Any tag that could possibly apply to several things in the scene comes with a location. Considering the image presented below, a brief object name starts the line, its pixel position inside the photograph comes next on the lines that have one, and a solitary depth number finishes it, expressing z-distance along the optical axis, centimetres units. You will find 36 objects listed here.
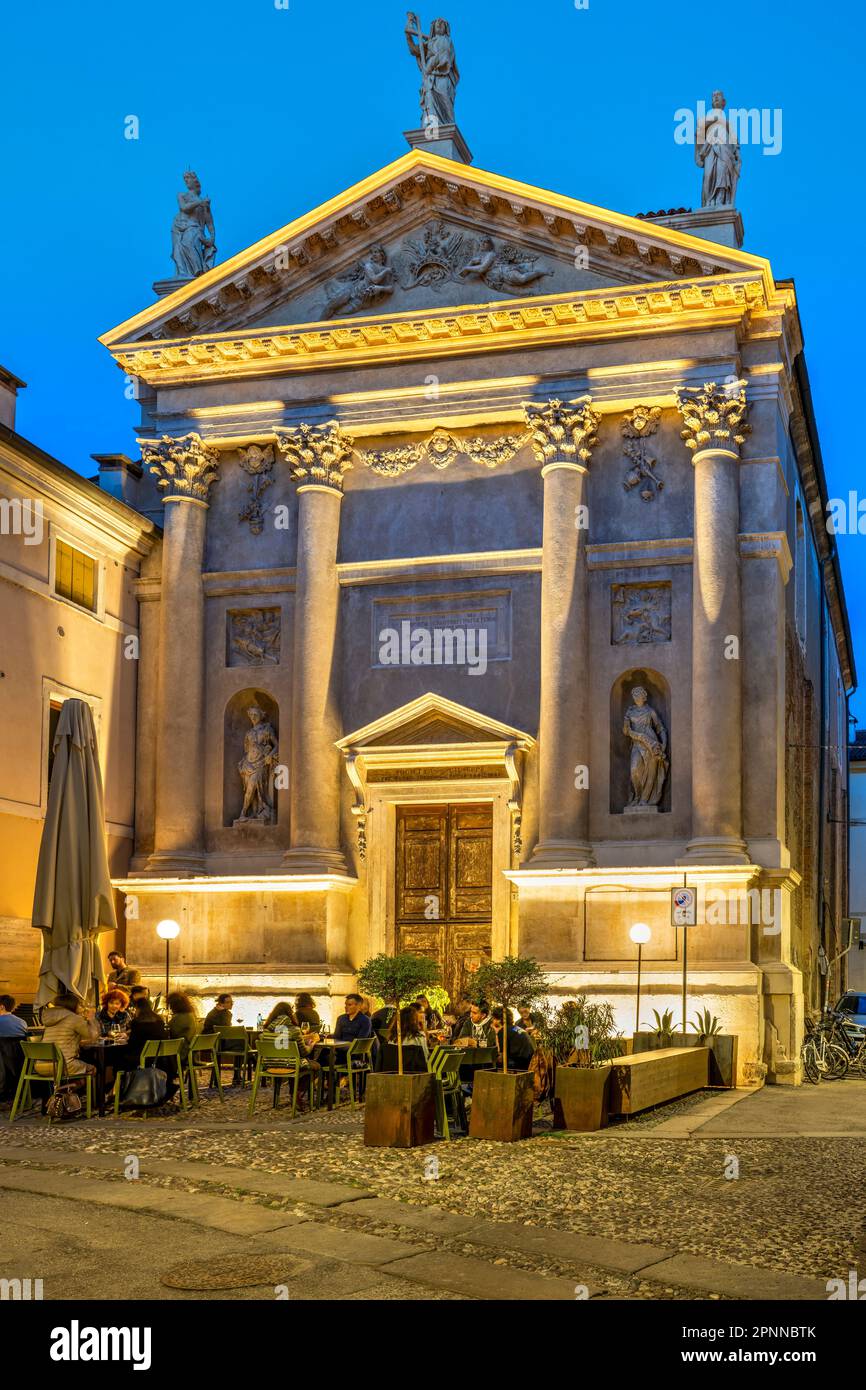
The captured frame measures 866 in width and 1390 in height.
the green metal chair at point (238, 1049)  2095
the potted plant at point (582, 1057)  1644
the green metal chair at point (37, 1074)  1688
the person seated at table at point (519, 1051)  1730
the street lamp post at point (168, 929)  2297
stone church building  2592
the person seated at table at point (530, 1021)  2038
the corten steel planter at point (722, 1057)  2216
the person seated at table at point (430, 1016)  2247
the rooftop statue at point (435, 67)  2889
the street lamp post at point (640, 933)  2289
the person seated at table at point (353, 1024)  2017
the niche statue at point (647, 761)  2648
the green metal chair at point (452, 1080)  1616
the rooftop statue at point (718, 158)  2769
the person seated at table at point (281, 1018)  2236
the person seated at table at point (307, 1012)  2309
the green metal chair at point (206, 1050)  1876
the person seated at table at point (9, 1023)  1848
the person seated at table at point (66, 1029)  1820
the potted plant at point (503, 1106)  1540
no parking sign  2214
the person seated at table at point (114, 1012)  2014
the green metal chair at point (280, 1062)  1775
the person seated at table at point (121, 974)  2408
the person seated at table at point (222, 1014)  2320
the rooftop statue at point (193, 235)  3033
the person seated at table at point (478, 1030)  1903
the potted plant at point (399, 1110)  1468
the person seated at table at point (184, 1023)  1970
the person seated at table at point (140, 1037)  1784
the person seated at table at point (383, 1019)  2136
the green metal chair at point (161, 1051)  1752
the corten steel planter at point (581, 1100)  1642
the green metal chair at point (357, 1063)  1858
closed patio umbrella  1942
